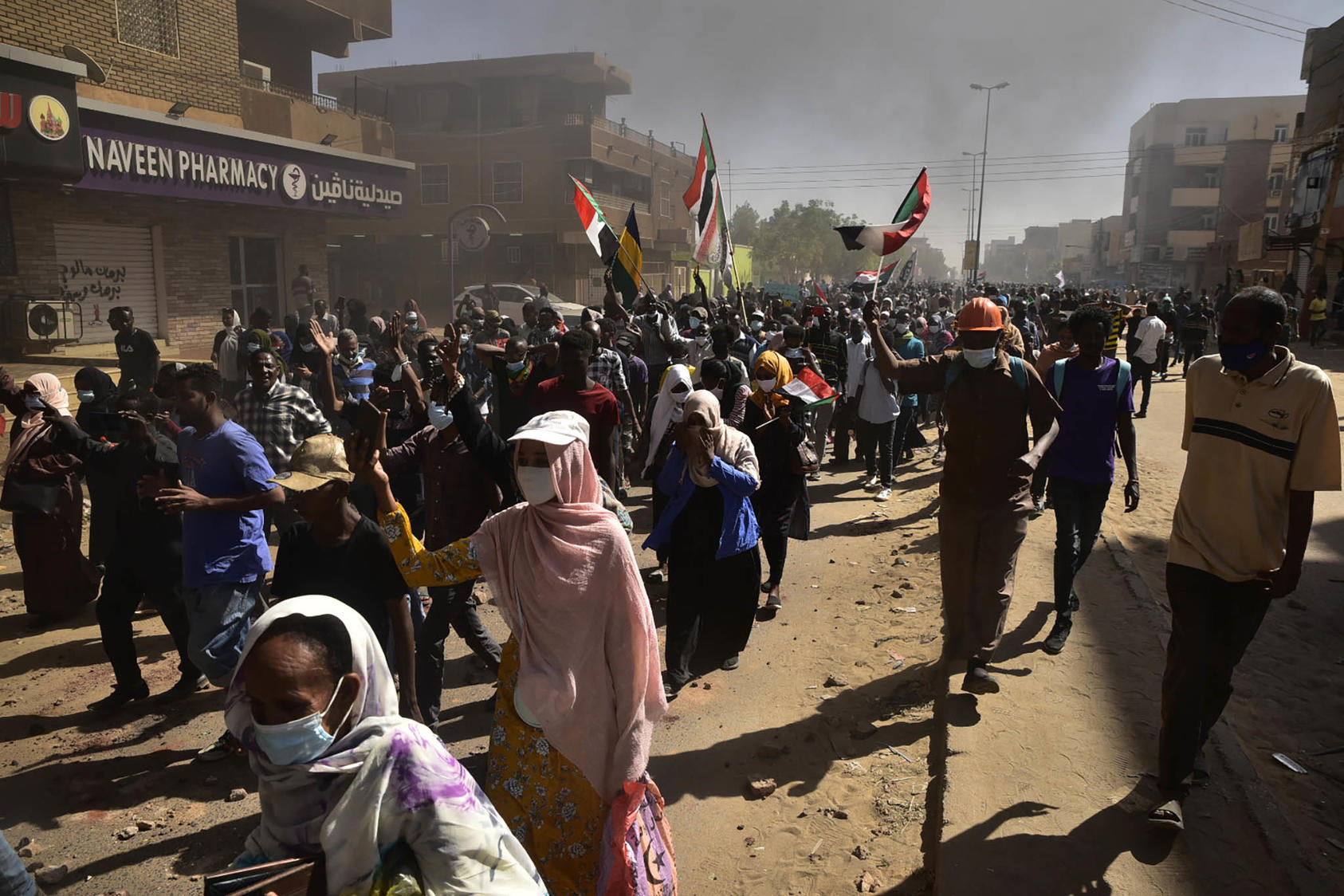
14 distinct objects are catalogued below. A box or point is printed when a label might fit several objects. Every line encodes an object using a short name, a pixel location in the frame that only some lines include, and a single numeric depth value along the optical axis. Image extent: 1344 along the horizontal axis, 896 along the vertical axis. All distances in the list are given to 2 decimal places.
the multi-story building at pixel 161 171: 14.19
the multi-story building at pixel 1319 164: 29.52
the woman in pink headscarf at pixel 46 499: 5.40
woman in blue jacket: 4.92
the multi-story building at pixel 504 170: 37.69
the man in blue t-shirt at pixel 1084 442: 5.21
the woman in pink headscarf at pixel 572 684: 2.87
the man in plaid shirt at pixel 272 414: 5.98
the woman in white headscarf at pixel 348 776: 1.66
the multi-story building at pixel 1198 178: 65.88
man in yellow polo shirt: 3.16
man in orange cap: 4.52
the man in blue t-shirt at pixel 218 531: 4.27
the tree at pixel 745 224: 98.06
